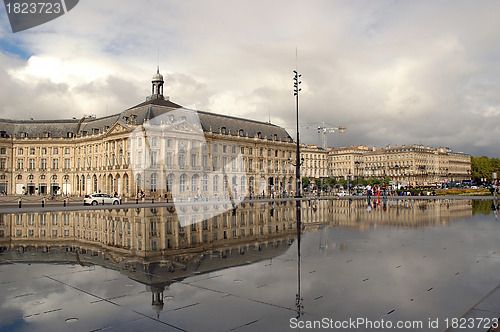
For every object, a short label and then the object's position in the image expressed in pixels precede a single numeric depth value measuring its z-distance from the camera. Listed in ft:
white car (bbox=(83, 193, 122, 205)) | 141.14
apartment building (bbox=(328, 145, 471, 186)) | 516.32
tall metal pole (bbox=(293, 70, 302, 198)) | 147.13
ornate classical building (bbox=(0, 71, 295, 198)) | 226.17
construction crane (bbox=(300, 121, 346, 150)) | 458.01
